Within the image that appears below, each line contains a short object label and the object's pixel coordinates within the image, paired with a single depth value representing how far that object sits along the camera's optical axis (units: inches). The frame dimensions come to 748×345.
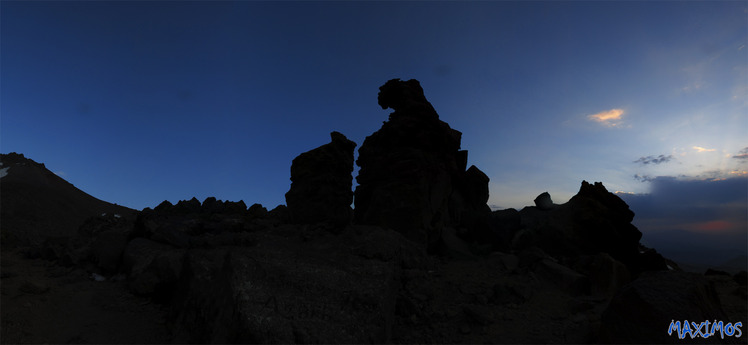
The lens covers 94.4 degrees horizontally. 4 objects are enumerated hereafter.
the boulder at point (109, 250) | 356.6
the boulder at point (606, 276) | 372.6
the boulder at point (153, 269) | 300.0
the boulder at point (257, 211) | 811.3
